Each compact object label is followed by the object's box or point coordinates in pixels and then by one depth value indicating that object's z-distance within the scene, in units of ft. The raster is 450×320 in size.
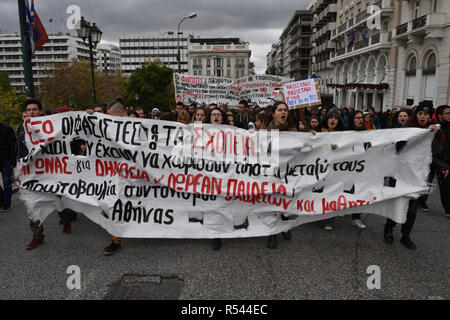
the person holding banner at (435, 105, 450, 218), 16.83
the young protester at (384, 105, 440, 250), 13.74
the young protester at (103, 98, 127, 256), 13.15
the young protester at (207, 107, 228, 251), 15.61
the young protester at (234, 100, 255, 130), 29.55
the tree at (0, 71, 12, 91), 241.57
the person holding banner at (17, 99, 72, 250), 13.90
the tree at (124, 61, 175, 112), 138.82
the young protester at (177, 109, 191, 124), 23.68
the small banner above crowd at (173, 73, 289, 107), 38.50
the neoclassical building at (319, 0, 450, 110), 63.72
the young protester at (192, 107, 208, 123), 16.80
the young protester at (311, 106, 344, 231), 16.78
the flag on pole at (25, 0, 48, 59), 23.91
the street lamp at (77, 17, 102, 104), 36.60
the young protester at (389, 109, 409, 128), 18.16
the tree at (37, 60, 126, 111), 94.17
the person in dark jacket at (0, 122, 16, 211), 18.33
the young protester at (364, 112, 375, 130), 26.80
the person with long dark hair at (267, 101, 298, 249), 14.60
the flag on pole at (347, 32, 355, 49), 112.05
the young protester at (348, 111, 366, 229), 16.20
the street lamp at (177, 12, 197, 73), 71.20
